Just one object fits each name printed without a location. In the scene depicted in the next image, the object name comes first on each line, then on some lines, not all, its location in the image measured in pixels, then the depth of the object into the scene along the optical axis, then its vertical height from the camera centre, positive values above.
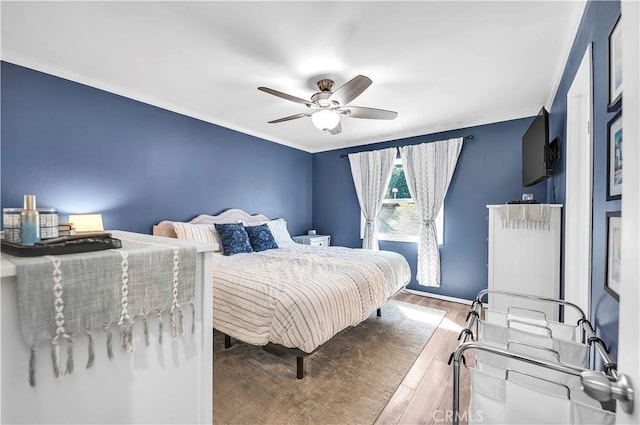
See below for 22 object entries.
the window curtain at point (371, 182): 4.53 +0.48
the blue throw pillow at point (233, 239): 3.33 -0.37
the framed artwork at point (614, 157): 1.04 +0.22
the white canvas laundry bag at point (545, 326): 1.33 -0.57
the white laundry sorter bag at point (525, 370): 0.94 -0.62
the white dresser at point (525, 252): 2.41 -0.38
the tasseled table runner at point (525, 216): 2.43 -0.04
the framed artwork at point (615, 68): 1.03 +0.57
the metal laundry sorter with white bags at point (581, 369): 0.55 -0.48
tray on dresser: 0.80 -0.12
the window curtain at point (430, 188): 3.92 +0.33
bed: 1.89 -0.65
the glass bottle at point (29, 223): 0.85 -0.05
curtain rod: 3.80 +1.01
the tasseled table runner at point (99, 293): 0.70 -0.25
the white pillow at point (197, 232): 3.16 -0.27
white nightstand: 4.77 -0.53
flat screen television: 2.21 +0.52
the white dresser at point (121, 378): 0.70 -0.53
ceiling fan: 2.28 +0.95
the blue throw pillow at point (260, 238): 3.65 -0.39
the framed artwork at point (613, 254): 1.03 -0.16
